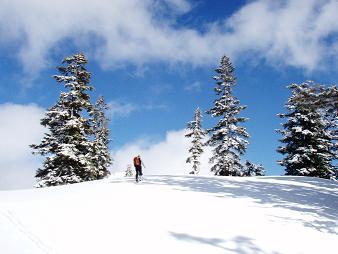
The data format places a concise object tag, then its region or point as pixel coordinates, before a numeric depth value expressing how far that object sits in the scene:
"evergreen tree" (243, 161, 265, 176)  47.28
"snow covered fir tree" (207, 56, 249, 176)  39.62
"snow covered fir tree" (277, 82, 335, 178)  37.41
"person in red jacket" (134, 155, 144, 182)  24.54
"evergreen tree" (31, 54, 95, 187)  32.00
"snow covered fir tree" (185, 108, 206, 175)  50.62
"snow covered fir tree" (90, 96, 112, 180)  43.68
